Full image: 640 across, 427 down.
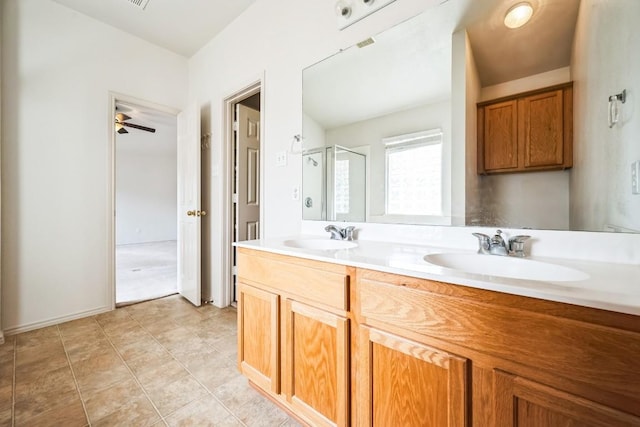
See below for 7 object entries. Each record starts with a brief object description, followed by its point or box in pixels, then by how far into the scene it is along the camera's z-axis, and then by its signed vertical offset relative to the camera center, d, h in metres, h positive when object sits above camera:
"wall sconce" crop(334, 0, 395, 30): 1.49 +1.18
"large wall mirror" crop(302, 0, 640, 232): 0.93 +0.47
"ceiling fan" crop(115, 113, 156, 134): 3.74 +1.33
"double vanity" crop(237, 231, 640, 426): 0.55 -0.35
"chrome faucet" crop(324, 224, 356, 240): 1.56 -0.11
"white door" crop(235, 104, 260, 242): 2.69 +0.40
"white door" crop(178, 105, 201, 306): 2.69 +0.08
